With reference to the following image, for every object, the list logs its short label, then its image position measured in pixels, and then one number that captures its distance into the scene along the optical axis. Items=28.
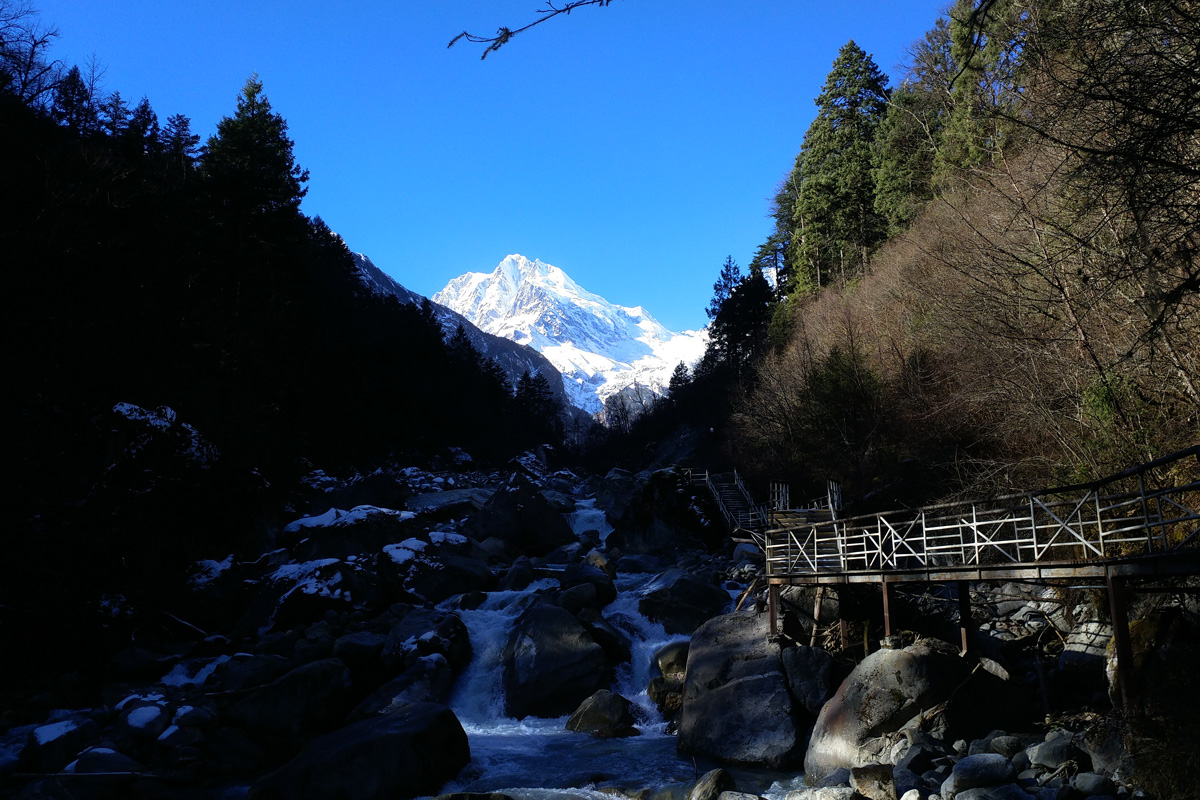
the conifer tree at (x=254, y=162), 33.81
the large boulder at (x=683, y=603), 20.38
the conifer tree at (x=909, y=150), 31.17
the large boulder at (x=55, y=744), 11.73
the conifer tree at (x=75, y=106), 28.95
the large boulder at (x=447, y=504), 34.50
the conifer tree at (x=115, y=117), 36.00
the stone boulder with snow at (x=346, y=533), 23.86
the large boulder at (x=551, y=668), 17.03
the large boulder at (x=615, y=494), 37.19
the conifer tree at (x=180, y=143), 39.75
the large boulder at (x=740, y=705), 12.87
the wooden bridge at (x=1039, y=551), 8.98
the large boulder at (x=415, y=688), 15.54
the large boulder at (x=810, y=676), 13.33
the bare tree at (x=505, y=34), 3.30
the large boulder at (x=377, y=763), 11.35
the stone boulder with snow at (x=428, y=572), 22.48
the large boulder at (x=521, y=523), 30.80
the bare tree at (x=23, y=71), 20.73
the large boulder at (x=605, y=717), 15.26
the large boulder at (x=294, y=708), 14.26
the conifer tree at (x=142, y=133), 33.38
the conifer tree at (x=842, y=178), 40.53
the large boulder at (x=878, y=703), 11.41
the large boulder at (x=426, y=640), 17.62
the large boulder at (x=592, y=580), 22.09
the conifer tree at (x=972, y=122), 13.24
